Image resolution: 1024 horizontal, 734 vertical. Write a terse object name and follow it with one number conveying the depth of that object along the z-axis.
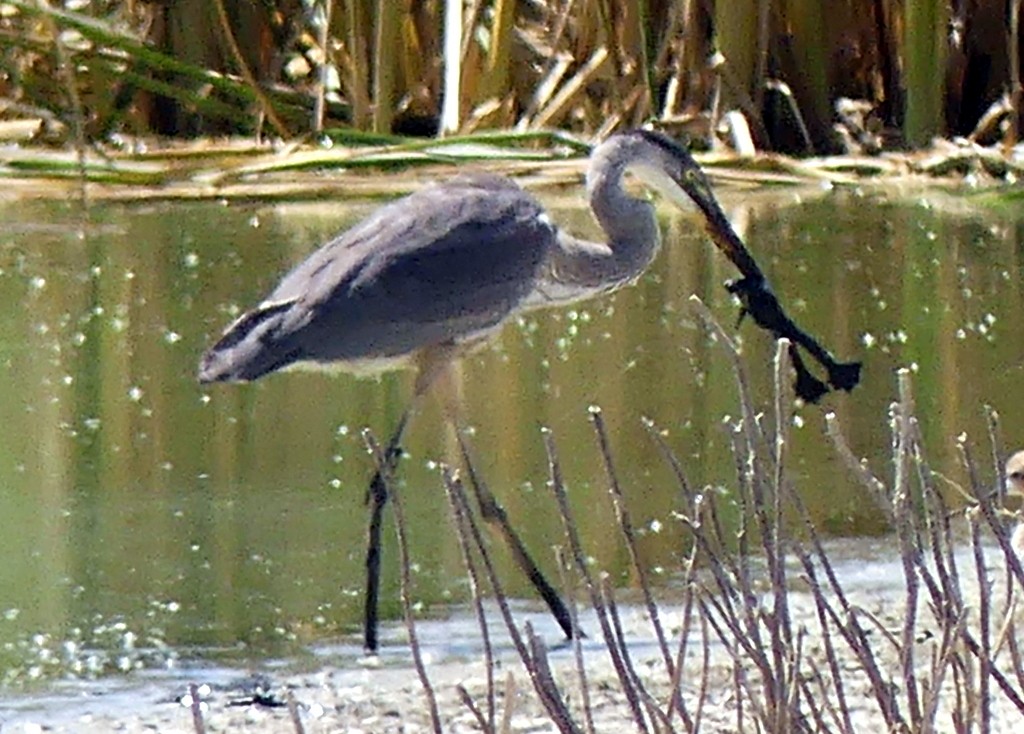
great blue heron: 11.31
